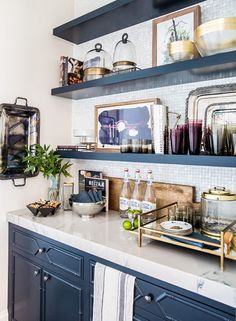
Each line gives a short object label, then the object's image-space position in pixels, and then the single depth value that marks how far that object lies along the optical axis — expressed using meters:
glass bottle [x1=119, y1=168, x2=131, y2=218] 1.79
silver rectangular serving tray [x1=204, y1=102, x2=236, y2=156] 1.25
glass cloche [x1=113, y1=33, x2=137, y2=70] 1.78
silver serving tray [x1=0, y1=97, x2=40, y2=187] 1.83
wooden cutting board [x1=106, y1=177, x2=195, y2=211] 1.61
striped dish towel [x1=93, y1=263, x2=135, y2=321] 1.20
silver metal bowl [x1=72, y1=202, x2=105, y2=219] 1.74
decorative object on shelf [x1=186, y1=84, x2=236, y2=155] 1.44
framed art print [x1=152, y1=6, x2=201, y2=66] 1.60
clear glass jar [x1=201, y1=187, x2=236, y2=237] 1.30
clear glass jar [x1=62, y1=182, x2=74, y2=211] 2.03
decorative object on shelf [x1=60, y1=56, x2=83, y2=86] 2.08
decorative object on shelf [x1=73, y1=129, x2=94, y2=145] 2.00
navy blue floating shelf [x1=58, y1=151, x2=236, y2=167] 1.21
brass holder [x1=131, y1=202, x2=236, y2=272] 1.04
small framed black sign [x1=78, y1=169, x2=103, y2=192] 2.11
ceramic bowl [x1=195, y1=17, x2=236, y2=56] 1.23
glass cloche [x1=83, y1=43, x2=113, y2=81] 1.92
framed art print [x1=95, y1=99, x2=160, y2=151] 1.80
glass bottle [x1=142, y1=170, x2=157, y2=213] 1.68
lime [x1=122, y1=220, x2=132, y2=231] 1.44
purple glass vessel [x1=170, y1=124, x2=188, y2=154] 1.38
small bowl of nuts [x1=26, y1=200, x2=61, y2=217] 1.79
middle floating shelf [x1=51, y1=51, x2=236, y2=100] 1.29
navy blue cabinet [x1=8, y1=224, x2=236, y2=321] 1.03
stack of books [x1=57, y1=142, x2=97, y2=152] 1.97
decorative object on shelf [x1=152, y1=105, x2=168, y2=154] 1.48
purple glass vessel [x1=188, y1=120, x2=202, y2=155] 1.34
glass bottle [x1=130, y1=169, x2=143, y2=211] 1.73
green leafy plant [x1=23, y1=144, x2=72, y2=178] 1.90
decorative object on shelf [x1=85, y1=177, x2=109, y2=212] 1.98
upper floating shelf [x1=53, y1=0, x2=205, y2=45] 1.67
